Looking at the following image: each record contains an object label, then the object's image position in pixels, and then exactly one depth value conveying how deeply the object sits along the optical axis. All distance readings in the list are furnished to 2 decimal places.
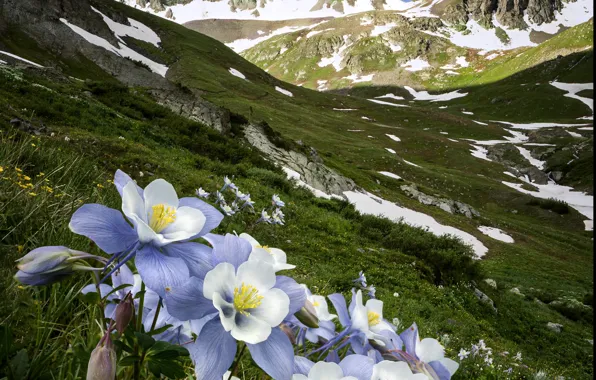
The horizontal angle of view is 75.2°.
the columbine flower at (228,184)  4.89
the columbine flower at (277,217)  5.70
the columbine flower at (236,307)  0.81
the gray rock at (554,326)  13.21
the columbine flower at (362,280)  2.81
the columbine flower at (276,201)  5.20
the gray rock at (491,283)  14.49
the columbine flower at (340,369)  0.92
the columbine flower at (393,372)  0.96
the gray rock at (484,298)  11.96
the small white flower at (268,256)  0.95
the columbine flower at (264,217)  4.91
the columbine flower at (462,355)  4.64
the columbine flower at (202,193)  5.39
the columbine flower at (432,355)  1.19
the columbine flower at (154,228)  0.80
